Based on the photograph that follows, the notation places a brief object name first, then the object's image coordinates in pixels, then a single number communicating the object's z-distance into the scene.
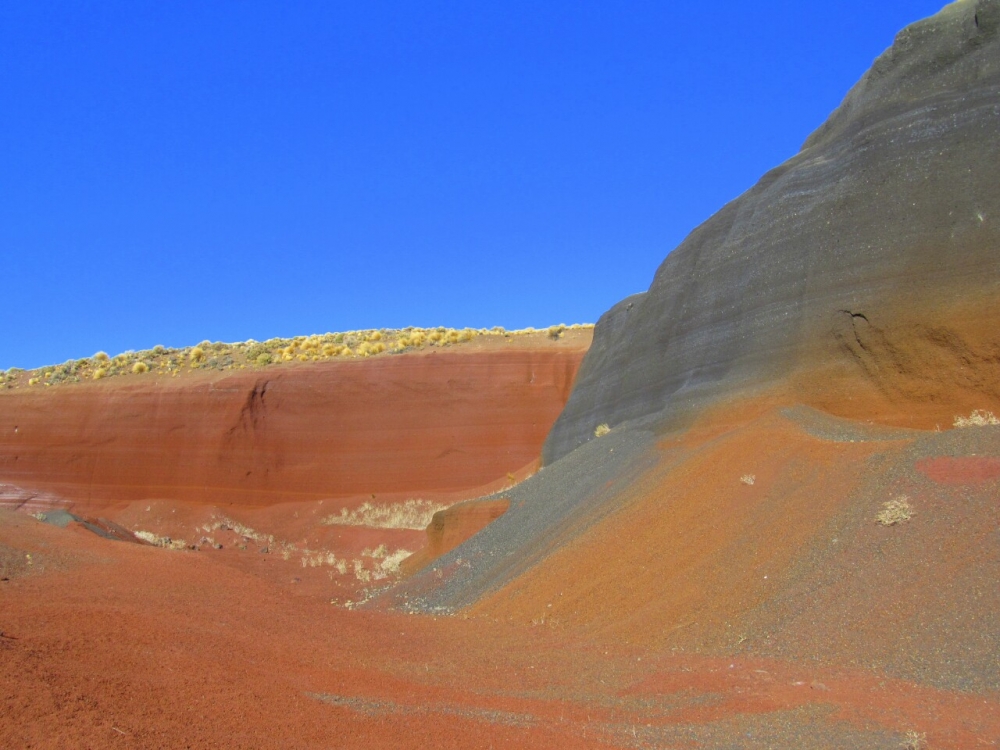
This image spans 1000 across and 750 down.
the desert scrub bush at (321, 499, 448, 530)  32.94
